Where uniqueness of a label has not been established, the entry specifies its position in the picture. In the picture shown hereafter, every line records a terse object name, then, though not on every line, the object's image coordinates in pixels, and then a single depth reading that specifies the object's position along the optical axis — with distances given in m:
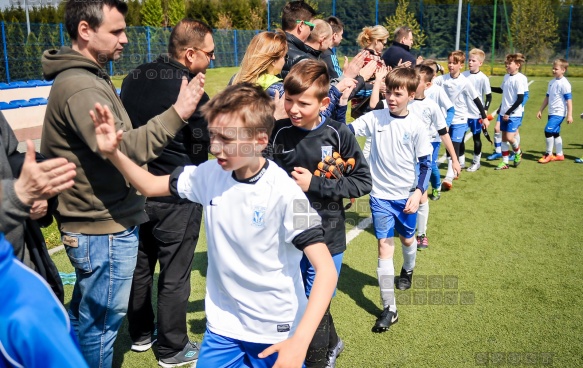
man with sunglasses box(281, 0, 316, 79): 5.19
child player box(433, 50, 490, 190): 10.30
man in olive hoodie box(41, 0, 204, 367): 2.86
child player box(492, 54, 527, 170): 11.21
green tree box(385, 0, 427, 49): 37.56
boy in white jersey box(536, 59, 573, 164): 11.79
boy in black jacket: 3.39
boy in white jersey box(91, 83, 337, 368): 2.45
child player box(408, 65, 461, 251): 6.73
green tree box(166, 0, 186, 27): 39.81
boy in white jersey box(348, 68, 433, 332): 4.89
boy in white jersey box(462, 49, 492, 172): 10.85
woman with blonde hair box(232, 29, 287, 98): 3.85
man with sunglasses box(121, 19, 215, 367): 3.93
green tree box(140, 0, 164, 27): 37.56
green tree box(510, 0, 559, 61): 38.00
